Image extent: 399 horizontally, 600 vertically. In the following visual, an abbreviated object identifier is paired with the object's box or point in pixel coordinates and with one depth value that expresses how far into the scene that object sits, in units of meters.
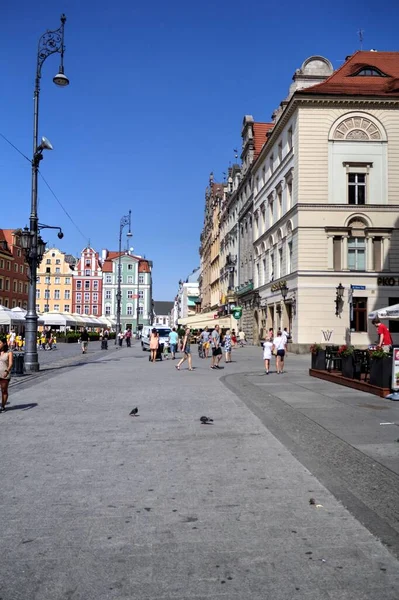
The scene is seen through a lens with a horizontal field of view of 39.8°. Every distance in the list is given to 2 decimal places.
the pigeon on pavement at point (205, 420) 8.90
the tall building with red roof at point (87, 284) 110.81
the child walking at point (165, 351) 31.57
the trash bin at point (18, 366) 18.38
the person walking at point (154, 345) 26.80
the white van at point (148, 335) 39.21
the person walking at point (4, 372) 10.71
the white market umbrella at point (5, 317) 35.06
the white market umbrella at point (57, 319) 49.25
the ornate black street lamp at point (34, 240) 19.81
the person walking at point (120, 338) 53.85
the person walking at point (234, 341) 48.54
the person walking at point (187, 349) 21.89
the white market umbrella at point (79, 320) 56.05
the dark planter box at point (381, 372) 12.42
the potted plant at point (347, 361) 14.90
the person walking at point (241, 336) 49.83
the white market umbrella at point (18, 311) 38.09
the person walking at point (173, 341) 30.48
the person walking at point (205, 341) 33.47
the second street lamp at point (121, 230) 49.83
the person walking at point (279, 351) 19.52
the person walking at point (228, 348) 27.01
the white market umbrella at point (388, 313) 18.78
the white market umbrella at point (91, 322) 63.78
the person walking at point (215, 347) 22.53
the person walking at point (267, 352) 19.72
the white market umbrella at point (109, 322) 79.35
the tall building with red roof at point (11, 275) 78.75
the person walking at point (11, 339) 33.82
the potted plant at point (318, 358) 17.72
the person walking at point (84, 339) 35.11
